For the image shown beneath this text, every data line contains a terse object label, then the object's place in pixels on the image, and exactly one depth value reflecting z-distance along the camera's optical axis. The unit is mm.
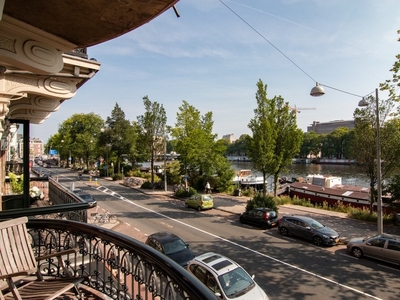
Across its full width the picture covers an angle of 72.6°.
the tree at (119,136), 48594
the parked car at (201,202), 22312
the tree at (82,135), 59181
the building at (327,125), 162975
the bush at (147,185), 34656
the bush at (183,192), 28131
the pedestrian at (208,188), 29773
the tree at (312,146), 114744
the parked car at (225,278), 7368
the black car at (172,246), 10625
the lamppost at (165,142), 33900
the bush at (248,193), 28825
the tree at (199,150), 30688
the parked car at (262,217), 16766
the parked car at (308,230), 13568
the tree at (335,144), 107938
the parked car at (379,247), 10984
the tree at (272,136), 22067
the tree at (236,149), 150225
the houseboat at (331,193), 24984
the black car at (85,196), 19838
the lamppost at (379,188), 13547
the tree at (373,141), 16375
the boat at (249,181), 41562
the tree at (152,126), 33219
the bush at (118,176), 45125
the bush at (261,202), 19188
